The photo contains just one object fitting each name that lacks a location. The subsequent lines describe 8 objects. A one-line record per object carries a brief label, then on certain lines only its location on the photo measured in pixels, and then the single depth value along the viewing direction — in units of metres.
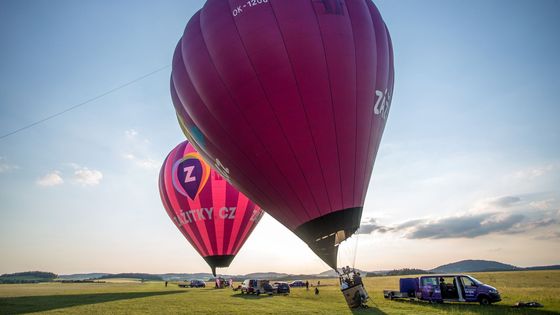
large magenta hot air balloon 11.81
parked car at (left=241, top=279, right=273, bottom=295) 24.34
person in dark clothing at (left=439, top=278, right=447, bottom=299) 14.85
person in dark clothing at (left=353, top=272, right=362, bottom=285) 13.18
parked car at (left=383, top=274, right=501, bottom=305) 13.65
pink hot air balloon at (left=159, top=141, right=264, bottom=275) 27.77
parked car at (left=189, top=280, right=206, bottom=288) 44.06
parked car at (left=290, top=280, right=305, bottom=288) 45.00
